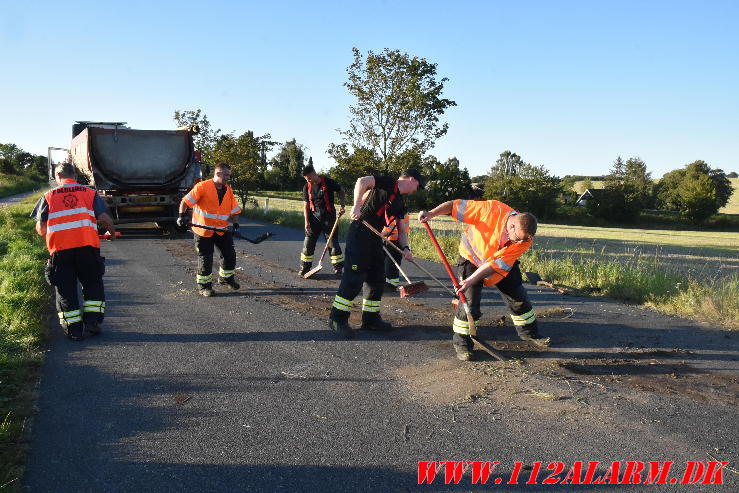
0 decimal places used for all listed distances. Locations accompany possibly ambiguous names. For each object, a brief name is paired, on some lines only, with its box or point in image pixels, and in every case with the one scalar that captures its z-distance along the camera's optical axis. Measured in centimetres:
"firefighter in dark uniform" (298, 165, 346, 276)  830
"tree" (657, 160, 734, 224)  5241
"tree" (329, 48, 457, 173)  1883
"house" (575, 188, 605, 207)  5092
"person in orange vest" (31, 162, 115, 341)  514
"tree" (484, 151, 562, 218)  4934
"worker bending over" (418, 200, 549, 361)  445
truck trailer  1299
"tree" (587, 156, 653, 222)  4972
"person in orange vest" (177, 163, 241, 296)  688
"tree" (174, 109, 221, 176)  2130
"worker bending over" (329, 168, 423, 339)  539
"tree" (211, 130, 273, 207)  2059
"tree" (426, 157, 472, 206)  4725
